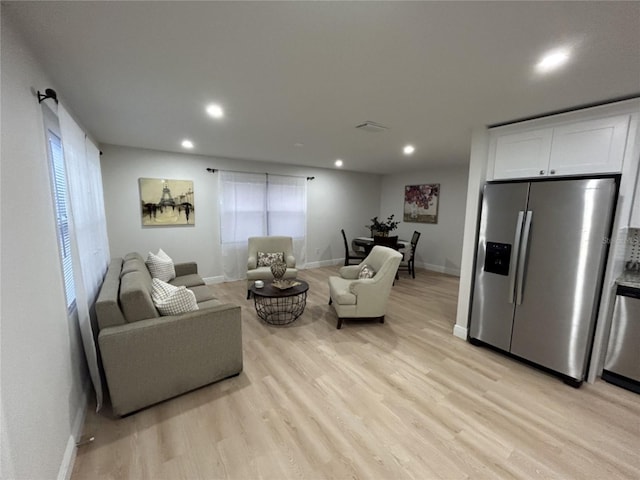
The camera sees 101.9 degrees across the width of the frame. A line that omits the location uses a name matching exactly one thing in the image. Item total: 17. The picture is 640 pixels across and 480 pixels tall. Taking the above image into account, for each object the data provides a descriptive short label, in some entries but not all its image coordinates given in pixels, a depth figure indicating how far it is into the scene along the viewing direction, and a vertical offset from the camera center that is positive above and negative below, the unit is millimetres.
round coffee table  3218 -1421
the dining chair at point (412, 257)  5711 -963
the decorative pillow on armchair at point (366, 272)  3609 -832
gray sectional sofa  1839 -1040
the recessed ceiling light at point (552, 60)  1445 +905
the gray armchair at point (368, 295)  3242 -1035
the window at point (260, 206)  5016 +111
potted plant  5855 -334
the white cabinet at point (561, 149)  2104 +602
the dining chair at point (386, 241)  5285 -566
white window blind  1755 +40
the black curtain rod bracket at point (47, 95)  1574 +698
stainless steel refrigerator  2184 -482
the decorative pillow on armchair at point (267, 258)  4586 -831
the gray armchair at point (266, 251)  4219 -775
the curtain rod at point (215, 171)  4738 +759
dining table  5638 -710
